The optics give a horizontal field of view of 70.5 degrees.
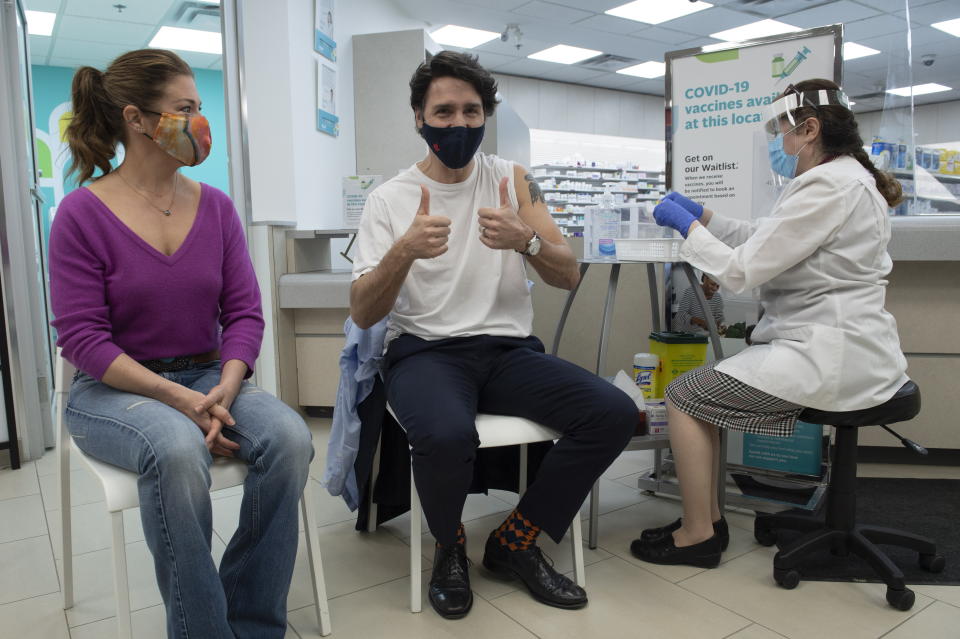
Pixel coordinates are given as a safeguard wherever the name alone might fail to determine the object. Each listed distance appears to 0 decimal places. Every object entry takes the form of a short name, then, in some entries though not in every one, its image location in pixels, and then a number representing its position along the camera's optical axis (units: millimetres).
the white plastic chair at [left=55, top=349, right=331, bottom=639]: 1278
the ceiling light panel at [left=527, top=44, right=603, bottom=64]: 8078
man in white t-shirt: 1631
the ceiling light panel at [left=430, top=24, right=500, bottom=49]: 7156
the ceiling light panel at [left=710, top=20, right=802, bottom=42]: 7316
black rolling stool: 1723
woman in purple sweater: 1267
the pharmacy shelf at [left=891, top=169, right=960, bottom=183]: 3223
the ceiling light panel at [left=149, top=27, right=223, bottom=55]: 6598
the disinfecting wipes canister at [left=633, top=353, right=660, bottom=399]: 2223
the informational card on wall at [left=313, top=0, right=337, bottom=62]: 3867
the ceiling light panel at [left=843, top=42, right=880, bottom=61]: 8219
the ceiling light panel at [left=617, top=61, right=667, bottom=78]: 8914
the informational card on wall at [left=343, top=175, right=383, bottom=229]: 3797
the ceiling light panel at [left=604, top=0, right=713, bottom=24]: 6574
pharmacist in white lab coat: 1699
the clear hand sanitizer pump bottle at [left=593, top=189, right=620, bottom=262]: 2258
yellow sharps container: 2318
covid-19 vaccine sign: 2455
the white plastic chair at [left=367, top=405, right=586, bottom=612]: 1665
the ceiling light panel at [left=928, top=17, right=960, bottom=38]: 7418
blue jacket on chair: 1904
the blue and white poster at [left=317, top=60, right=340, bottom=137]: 3942
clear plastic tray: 2080
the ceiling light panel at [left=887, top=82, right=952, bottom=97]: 10359
